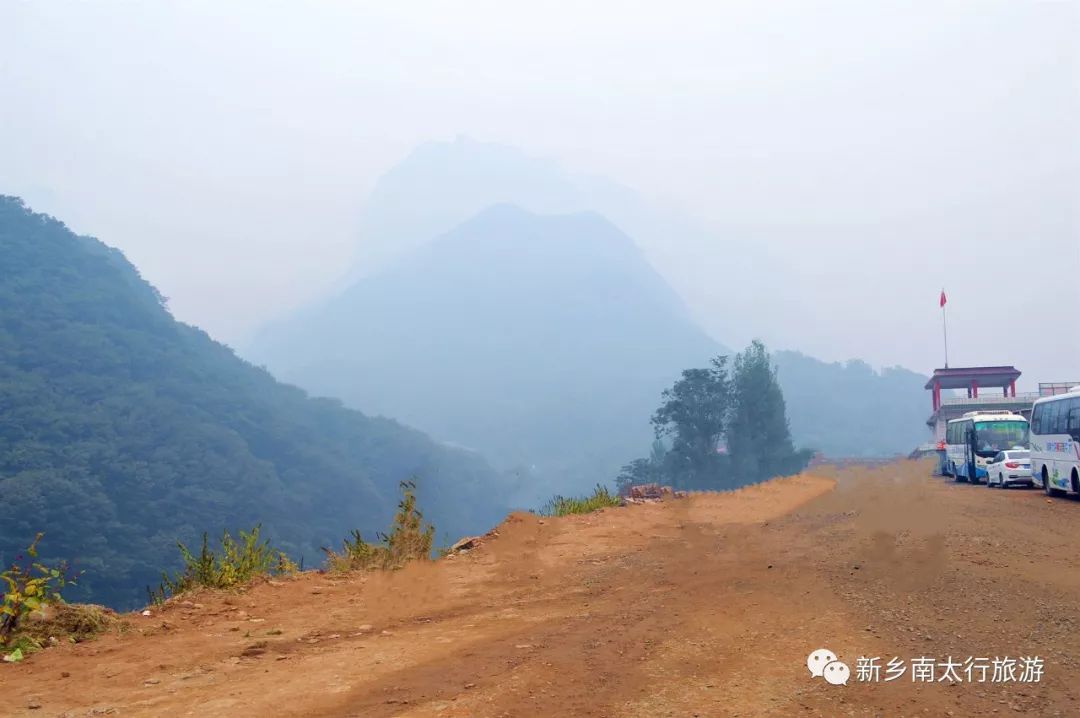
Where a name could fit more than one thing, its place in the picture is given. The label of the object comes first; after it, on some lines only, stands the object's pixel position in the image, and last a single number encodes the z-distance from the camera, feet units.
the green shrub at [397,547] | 36.55
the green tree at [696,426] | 252.42
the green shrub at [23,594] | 23.66
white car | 77.05
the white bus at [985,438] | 85.25
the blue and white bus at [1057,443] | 59.82
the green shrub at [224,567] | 31.30
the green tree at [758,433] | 254.68
